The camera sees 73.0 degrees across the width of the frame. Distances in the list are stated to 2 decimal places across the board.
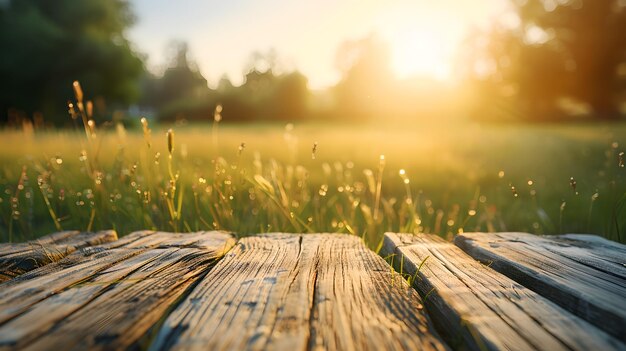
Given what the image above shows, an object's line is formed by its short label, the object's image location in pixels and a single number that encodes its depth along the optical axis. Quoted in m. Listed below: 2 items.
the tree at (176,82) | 70.69
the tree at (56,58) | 25.12
